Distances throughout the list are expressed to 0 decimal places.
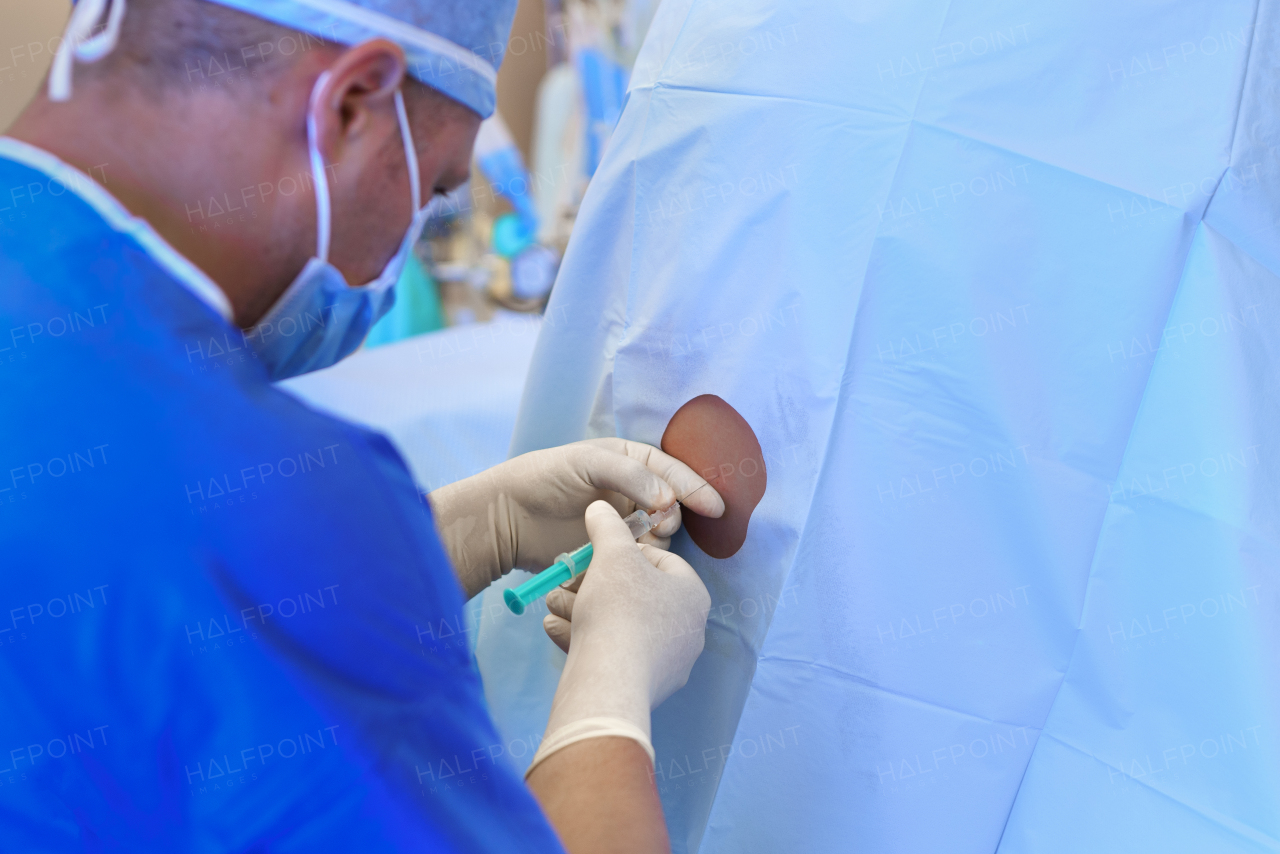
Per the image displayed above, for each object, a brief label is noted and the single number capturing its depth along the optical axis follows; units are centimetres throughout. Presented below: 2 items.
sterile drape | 70
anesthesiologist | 47
